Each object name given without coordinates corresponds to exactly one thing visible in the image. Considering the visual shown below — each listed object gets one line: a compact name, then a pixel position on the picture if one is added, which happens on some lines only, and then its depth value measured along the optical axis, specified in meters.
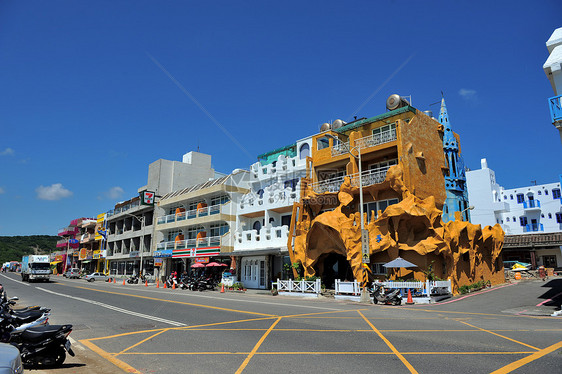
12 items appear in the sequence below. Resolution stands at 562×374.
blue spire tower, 30.02
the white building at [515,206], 53.31
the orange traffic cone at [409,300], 20.62
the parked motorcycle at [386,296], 20.19
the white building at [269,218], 33.69
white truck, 43.72
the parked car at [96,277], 54.69
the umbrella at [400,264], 22.47
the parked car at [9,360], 3.98
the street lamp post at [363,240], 22.41
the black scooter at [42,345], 6.95
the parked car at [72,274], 62.94
